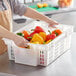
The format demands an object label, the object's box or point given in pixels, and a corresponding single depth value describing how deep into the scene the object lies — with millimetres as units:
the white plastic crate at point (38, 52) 2523
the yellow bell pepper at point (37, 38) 2599
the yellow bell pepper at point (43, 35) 2703
